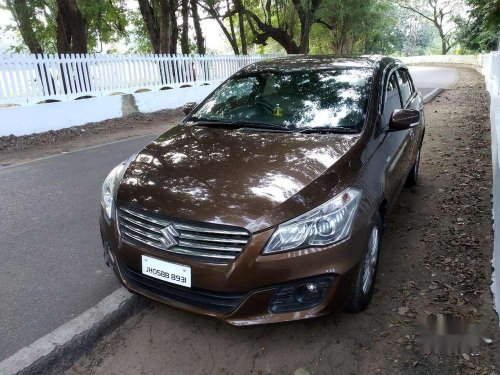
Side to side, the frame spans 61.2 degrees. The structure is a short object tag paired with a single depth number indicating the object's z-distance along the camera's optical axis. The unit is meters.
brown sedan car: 2.27
